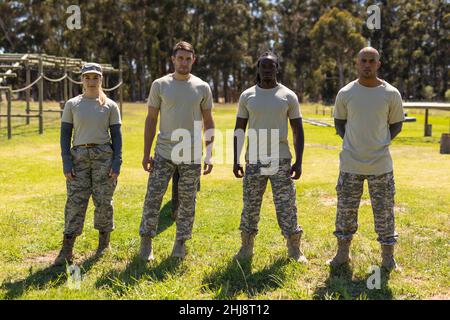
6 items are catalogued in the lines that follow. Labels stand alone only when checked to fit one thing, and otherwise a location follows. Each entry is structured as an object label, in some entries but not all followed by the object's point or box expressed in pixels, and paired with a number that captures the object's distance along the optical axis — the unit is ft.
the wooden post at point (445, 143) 44.07
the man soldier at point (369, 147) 13.80
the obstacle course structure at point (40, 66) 57.35
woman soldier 14.62
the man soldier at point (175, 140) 14.60
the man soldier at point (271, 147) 14.51
